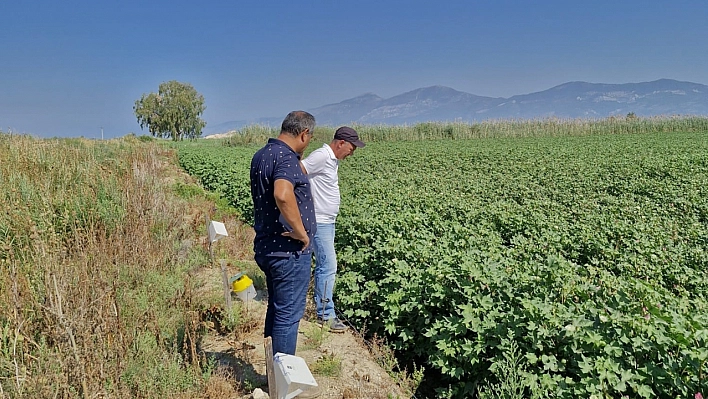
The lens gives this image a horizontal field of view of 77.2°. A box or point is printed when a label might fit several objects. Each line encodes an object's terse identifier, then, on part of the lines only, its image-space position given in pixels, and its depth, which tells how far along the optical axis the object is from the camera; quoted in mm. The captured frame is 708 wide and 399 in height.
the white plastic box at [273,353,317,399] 2475
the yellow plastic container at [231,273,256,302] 4141
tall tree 70562
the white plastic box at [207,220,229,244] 4914
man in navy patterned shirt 2811
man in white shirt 4121
